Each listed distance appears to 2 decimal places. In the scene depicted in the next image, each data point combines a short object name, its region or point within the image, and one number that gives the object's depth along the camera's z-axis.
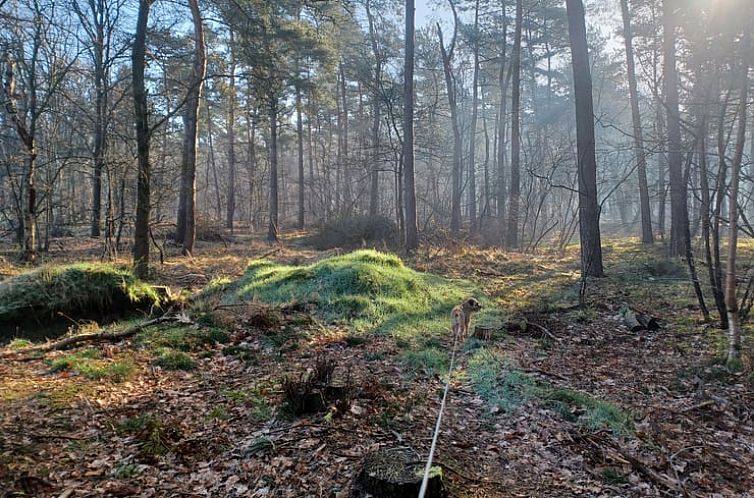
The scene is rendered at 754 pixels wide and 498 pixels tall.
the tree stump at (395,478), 2.21
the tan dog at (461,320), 5.34
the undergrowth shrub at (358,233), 14.57
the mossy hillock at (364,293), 6.11
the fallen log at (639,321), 5.61
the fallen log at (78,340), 4.16
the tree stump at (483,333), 5.37
